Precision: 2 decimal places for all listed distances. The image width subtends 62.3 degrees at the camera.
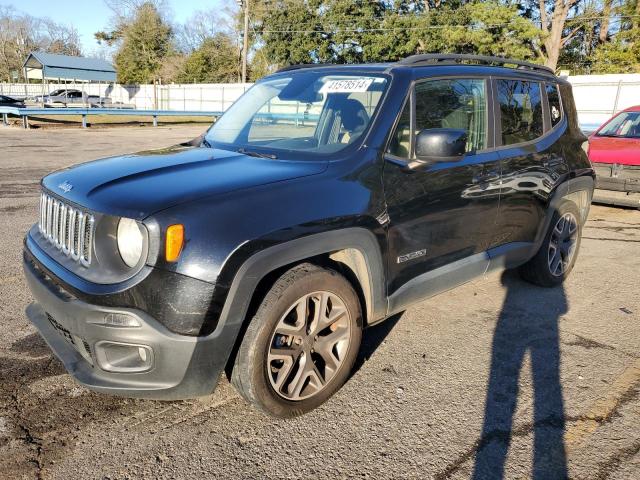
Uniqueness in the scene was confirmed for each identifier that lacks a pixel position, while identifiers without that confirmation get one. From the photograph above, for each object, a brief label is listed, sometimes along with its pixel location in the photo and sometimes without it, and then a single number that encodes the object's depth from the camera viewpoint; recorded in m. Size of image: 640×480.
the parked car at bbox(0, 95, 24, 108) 33.39
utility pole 36.00
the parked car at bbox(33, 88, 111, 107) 42.52
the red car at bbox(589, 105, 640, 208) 7.74
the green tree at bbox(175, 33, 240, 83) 54.25
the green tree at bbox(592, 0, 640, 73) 30.89
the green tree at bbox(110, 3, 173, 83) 55.78
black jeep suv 2.40
